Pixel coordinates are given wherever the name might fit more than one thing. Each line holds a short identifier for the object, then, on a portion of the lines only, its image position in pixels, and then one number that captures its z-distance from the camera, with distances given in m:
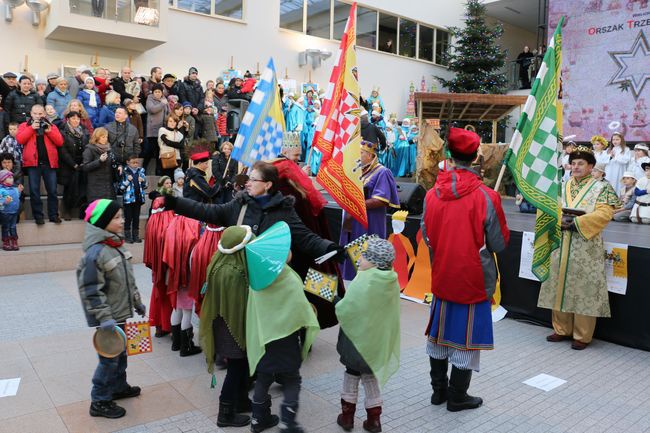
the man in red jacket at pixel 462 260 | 3.71
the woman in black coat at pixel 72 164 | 9.00
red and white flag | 4.43
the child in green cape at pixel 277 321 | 3.22
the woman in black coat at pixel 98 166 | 8.91
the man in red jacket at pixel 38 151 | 8.51
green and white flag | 4.20
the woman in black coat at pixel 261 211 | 3.70
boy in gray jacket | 3.39
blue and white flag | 5.02
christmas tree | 22.20
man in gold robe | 5.18
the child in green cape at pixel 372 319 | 3.29
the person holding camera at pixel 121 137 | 9.50
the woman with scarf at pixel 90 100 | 10.40
